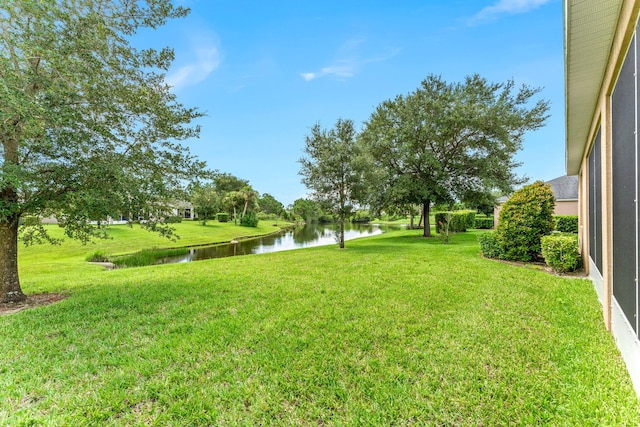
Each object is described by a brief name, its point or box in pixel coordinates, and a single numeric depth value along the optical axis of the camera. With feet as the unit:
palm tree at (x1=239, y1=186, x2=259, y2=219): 119.44
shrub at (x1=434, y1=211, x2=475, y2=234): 59.75
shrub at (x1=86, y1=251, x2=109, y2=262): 40.32
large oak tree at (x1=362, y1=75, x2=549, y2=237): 43.57
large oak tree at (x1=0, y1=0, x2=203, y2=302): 12.70
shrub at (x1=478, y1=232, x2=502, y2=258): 26.21
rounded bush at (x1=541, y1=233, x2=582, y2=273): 19.75
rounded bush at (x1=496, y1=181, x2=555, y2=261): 23.44
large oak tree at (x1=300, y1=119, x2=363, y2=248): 35.73
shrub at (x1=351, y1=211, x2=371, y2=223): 39.61
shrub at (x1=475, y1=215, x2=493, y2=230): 76.59
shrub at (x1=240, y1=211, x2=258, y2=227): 111.75
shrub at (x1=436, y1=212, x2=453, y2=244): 40.97
